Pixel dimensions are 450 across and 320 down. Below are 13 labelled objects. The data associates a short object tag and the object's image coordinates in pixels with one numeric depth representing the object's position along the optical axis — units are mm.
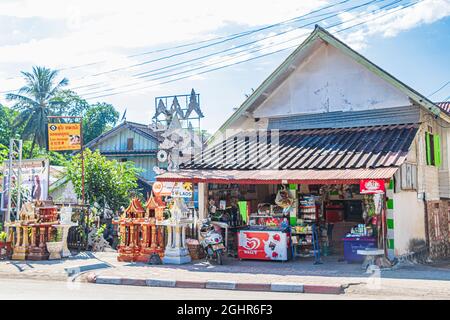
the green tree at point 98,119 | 56122
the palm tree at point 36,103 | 45306
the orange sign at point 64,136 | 20578
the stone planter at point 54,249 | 16234
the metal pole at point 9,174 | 18547
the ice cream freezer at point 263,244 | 14836
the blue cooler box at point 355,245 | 13930
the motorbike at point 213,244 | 14406
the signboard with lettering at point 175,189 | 15922
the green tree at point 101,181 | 23875
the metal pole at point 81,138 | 20430
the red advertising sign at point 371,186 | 12864
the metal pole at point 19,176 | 18784
